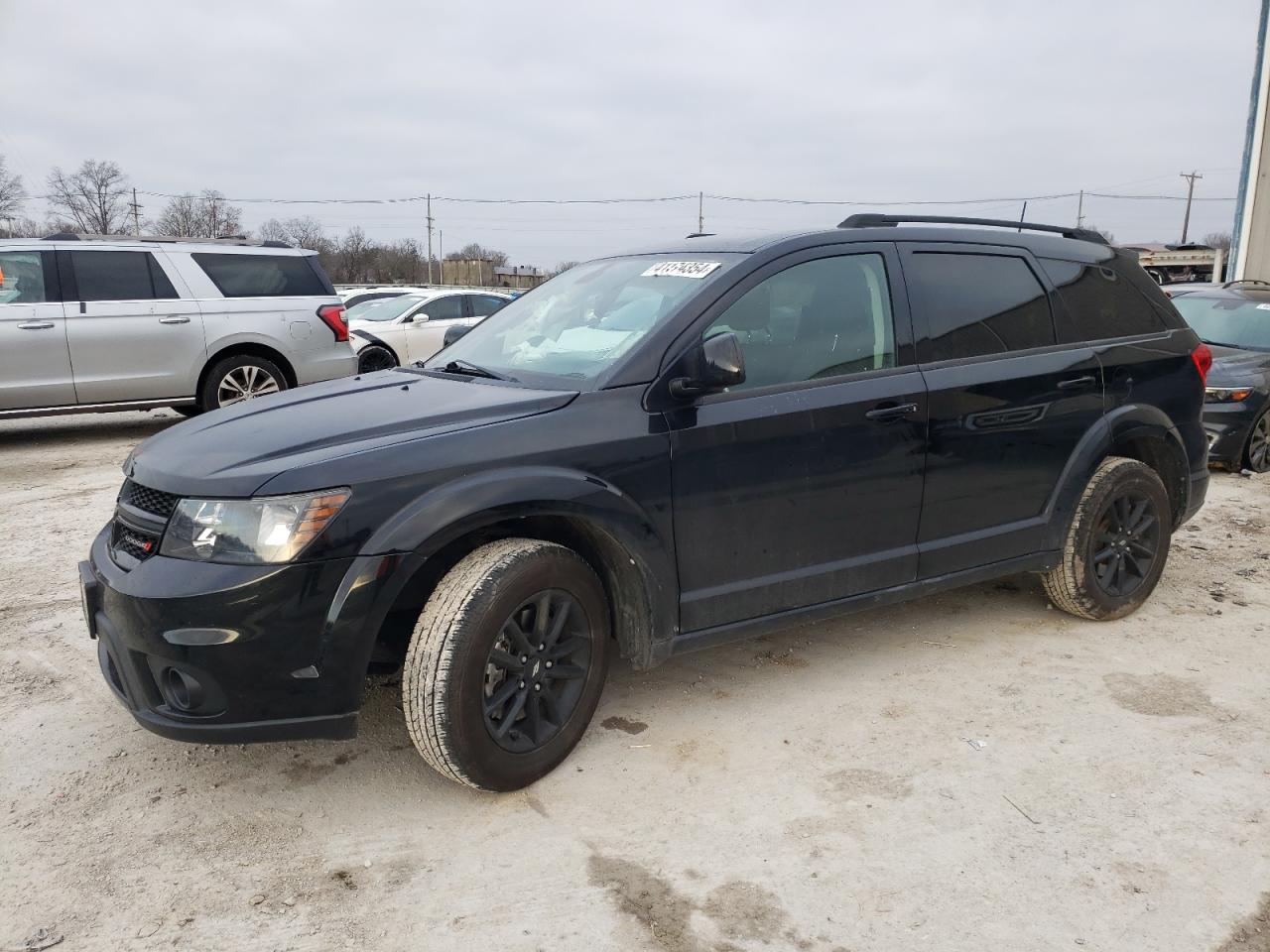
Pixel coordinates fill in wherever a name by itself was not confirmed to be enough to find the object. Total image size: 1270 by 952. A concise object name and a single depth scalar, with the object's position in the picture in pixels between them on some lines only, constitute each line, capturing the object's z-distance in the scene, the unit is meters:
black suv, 2.65
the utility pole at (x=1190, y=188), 74.44
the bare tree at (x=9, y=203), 58.72
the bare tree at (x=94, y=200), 63.38
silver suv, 8.28
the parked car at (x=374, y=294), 14.72
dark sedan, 8.10
